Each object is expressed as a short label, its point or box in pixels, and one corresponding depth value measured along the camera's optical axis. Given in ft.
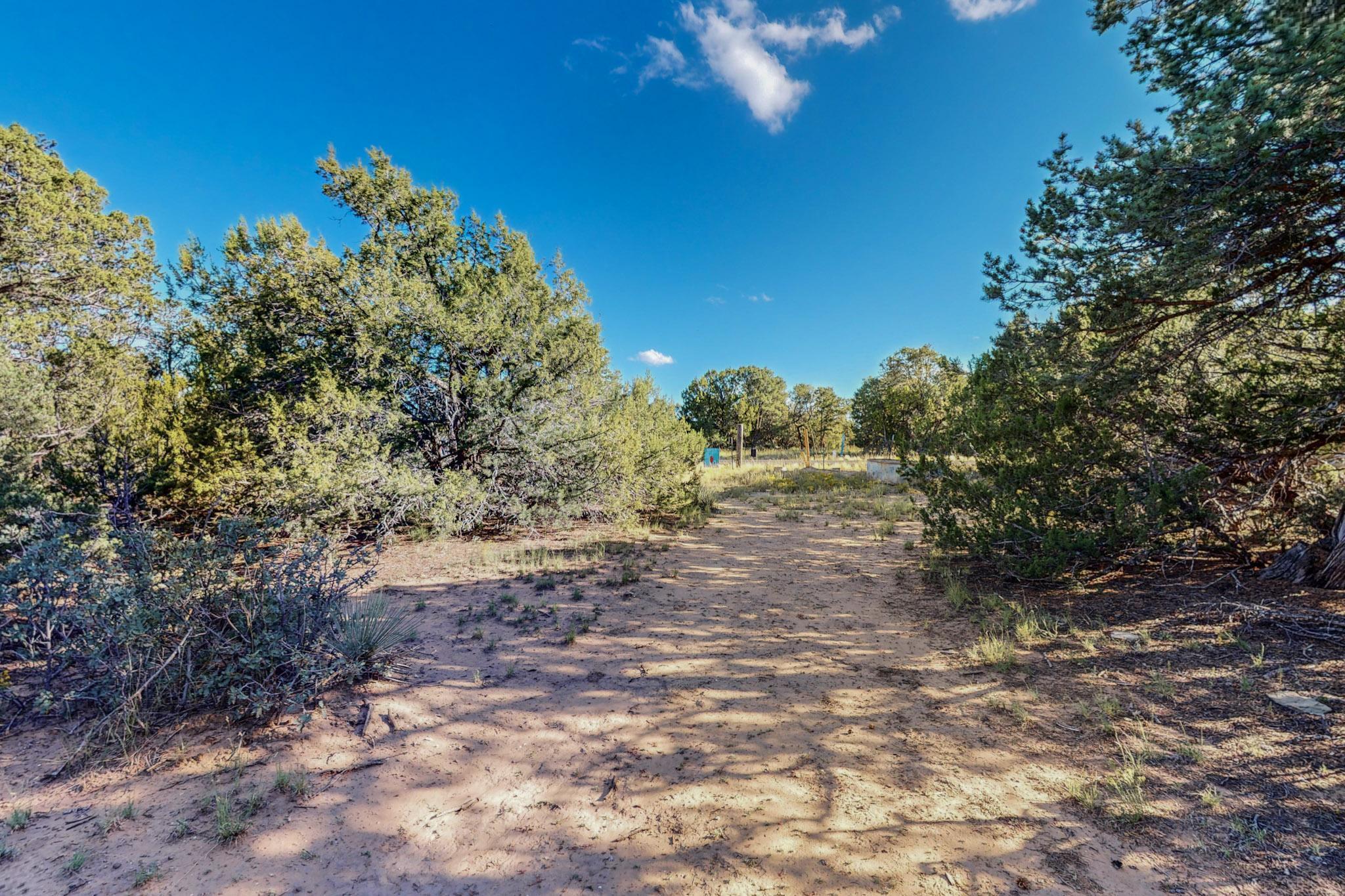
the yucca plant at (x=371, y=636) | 11.73
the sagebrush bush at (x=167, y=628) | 9.48
